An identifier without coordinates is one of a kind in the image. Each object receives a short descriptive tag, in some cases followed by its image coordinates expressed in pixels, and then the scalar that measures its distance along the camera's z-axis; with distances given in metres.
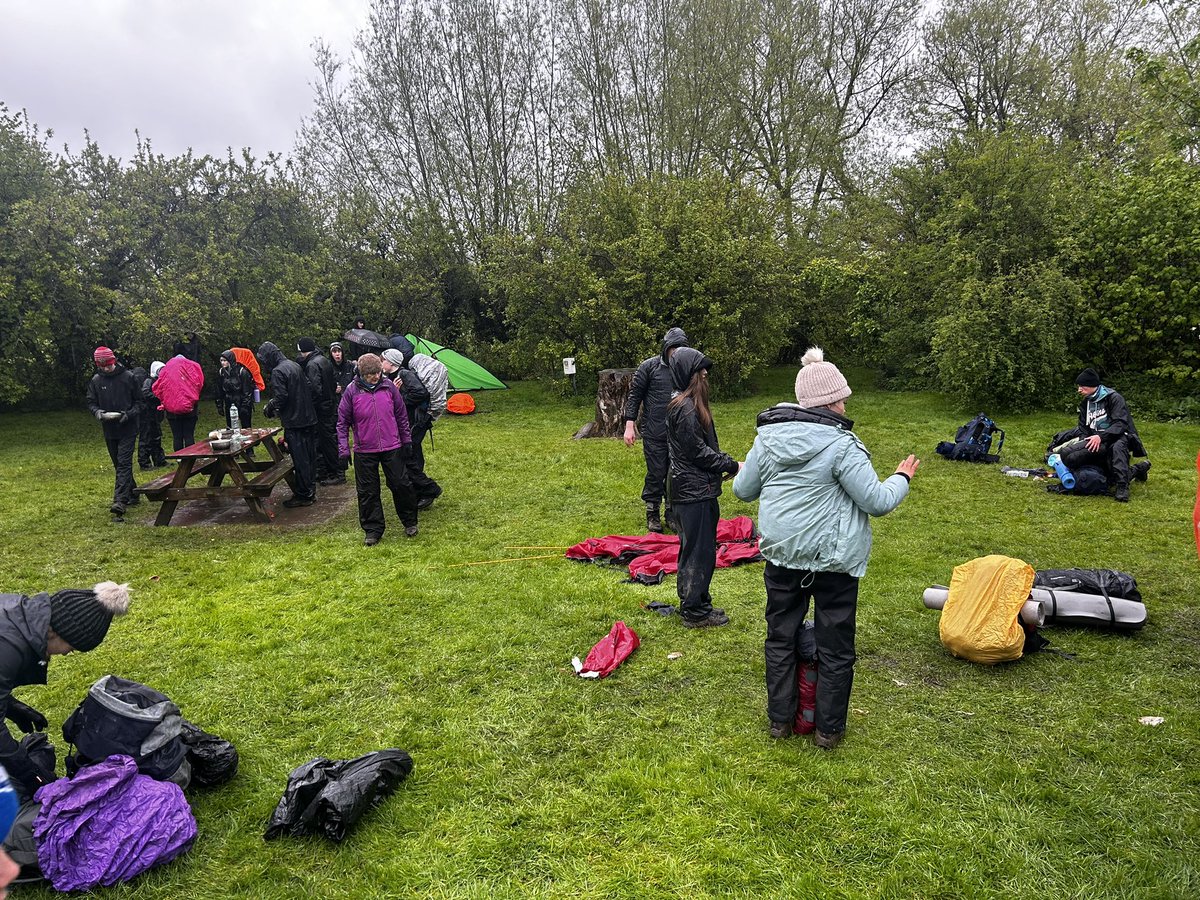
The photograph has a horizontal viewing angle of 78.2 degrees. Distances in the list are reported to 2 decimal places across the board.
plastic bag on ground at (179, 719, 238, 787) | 3.60
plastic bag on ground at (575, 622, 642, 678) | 4.71
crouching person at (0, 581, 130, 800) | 2.94
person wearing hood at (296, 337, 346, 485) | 9.51
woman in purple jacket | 7.36
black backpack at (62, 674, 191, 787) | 3.27
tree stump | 12.95
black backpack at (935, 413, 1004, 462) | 10.41
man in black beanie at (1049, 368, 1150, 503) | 8.34
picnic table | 8.18
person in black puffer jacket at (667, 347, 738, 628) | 5.14
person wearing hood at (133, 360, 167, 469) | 11.68
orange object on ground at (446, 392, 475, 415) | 17.01
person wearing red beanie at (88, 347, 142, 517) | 8.73
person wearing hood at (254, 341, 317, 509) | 8.73
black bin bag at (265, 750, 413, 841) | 3.29
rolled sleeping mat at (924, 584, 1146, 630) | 4.96
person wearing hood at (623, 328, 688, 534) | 7.23
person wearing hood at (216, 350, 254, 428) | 12.19
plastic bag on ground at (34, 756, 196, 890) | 2.94
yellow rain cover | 4.54
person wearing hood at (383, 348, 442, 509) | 8.41
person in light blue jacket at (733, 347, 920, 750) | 3.54
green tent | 17.98
